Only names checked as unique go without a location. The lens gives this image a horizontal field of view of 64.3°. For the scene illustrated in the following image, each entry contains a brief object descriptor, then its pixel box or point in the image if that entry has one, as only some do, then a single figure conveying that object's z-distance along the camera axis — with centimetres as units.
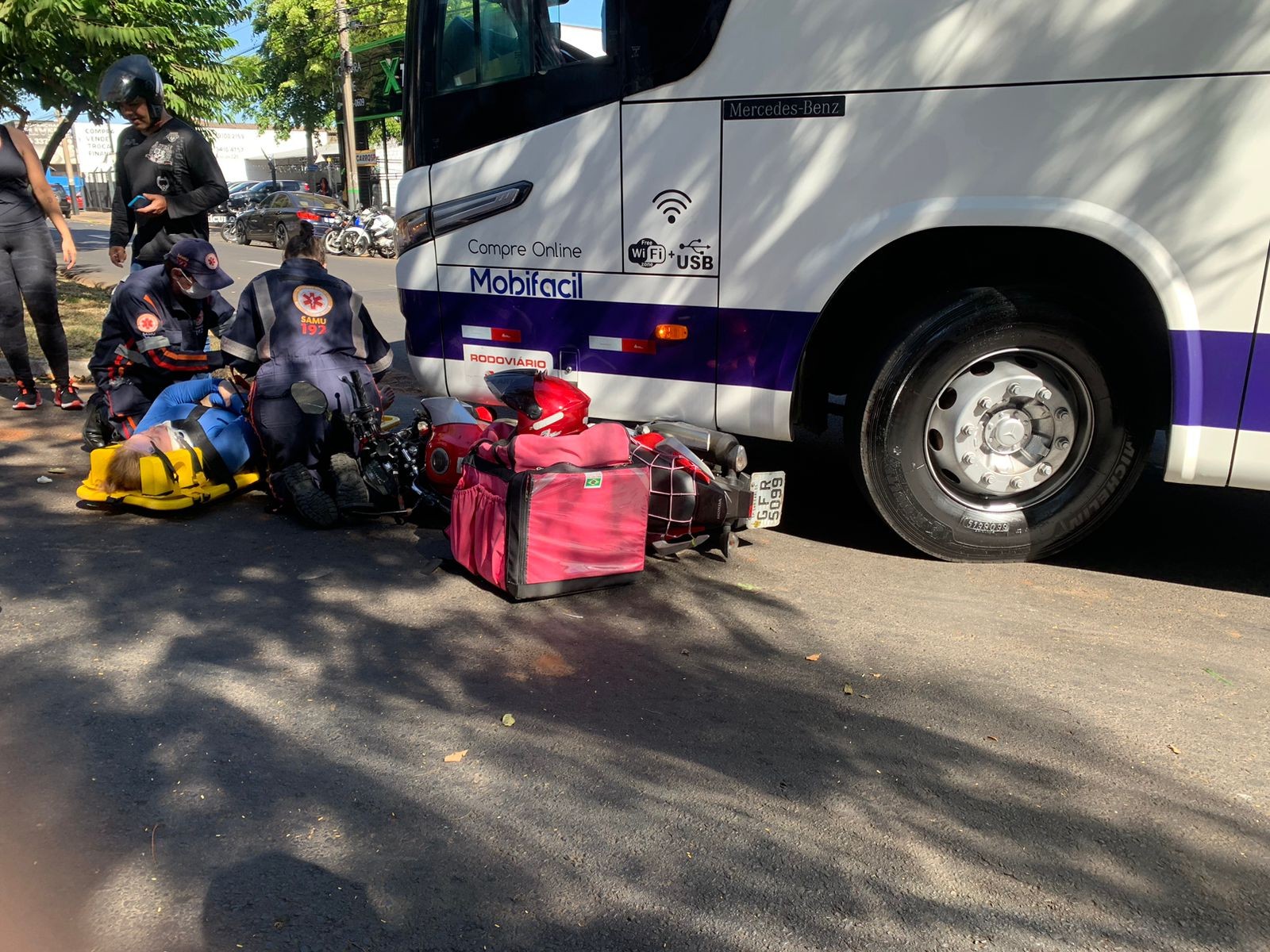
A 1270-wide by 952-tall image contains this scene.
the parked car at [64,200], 3856
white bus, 374
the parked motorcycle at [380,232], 2252
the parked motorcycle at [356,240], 2239
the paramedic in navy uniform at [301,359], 494
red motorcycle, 424
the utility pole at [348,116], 2794
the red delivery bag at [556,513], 384
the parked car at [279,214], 2570
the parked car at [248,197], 3095
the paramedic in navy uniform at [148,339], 560
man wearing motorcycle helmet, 605
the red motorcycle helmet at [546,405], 443
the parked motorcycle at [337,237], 2261
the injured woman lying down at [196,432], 480
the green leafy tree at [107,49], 1167
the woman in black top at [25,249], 625
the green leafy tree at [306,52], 3312
